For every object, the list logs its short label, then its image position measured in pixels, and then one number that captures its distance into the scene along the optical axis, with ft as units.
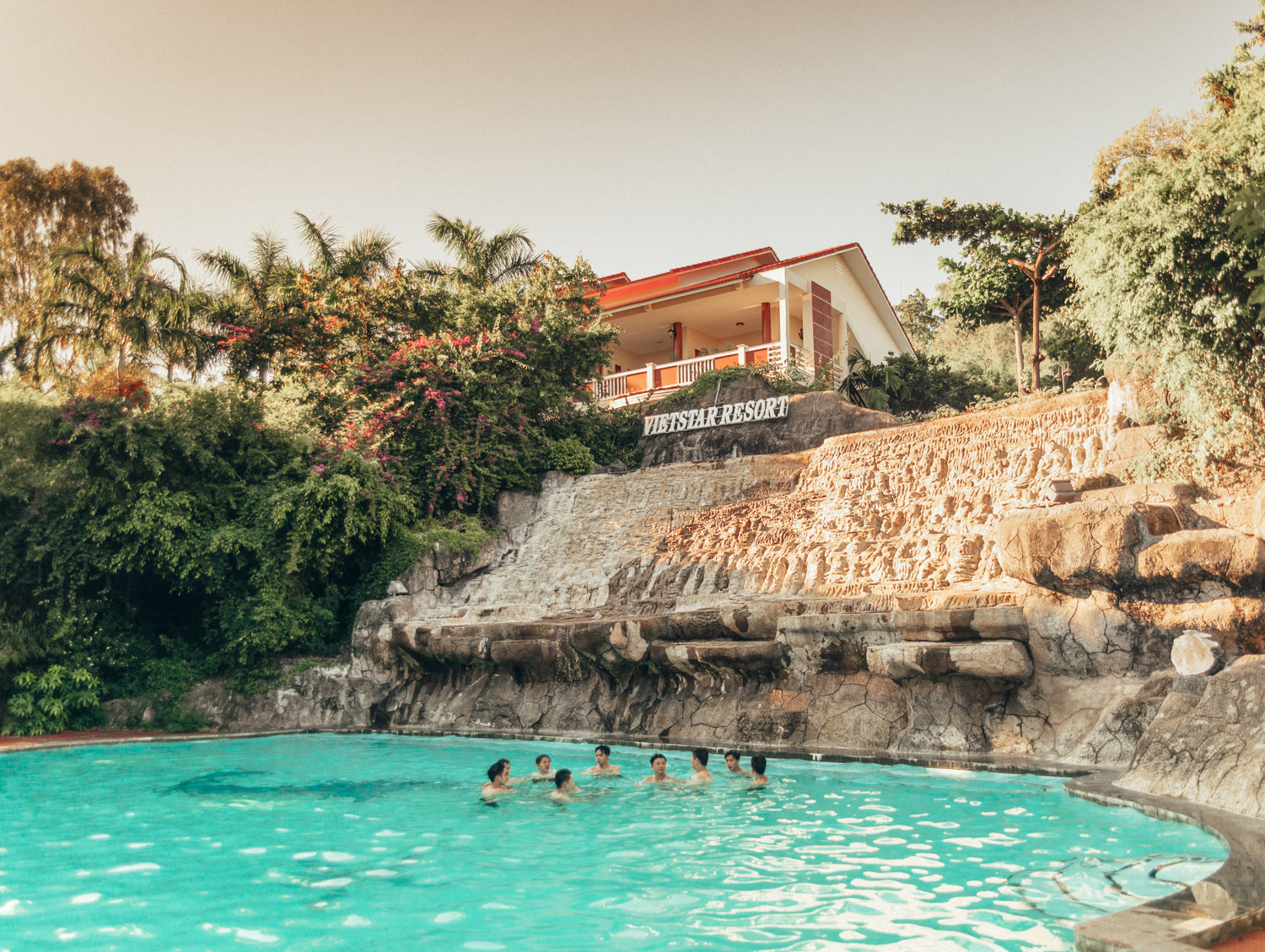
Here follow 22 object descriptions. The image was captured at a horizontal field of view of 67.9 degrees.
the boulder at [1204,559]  25.91
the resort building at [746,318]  73.31
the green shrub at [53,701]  38.93
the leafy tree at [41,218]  82.48
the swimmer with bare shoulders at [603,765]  26.76
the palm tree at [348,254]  71.67
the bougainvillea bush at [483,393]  55.21
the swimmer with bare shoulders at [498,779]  24.98
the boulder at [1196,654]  24.14
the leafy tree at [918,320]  140.87
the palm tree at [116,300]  68.74
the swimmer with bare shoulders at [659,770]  25.82
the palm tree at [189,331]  68.74
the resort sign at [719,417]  59.47
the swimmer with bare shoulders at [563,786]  24.61
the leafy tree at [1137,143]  43.65
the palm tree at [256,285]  68.08
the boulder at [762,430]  57.36
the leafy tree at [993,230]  63.77
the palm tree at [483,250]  74.64
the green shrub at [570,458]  59.82
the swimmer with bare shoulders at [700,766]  25.99
